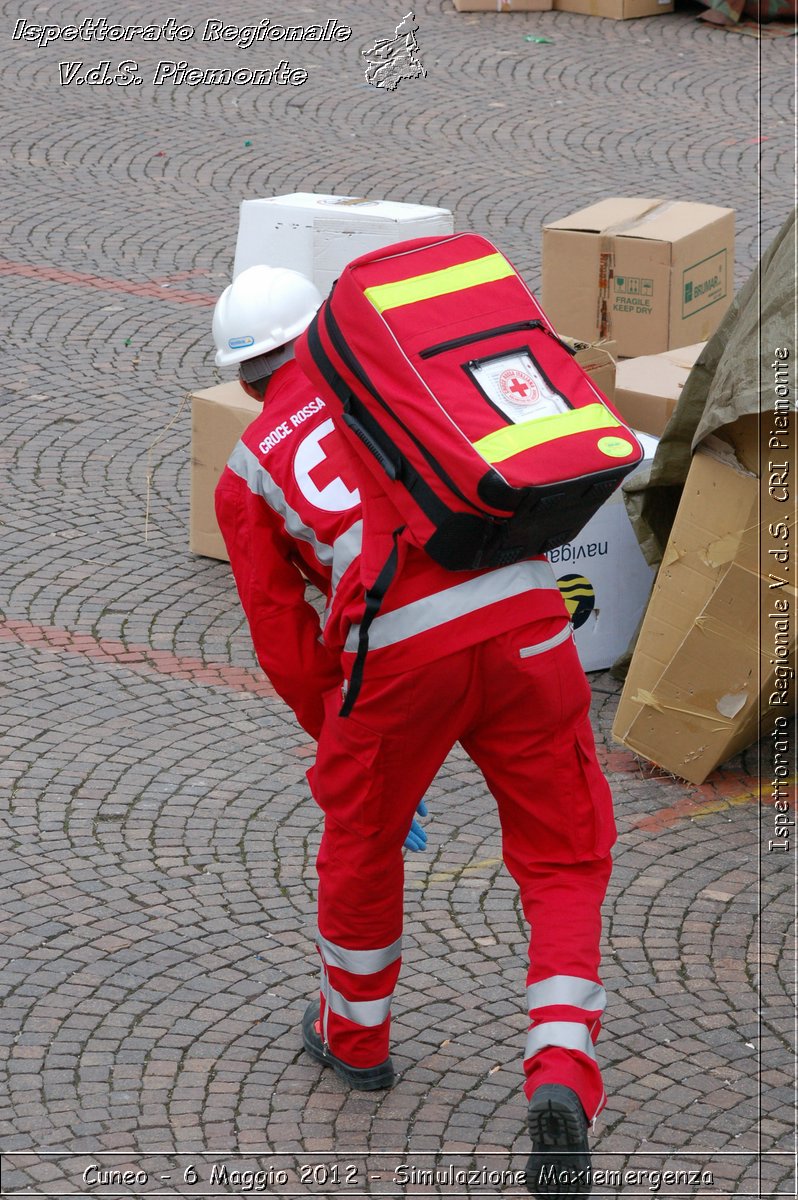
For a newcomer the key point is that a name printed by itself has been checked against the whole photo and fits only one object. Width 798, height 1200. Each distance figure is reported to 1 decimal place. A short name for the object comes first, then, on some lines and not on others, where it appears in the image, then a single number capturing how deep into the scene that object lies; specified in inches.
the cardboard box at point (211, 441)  482.9
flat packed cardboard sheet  366.3
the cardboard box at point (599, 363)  446.9
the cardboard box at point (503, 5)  1167.8
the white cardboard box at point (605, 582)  432.5
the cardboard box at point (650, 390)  464.1
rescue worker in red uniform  256.2
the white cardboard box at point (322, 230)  507.5
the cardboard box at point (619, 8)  1149.1
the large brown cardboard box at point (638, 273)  525.0
